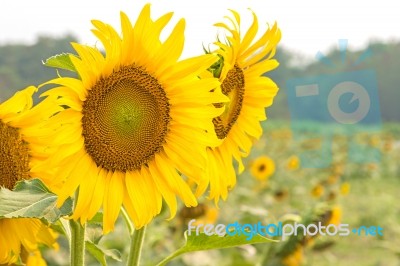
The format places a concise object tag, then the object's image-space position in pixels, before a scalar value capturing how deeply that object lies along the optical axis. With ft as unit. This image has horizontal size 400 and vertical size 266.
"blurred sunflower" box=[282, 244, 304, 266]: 8.52
